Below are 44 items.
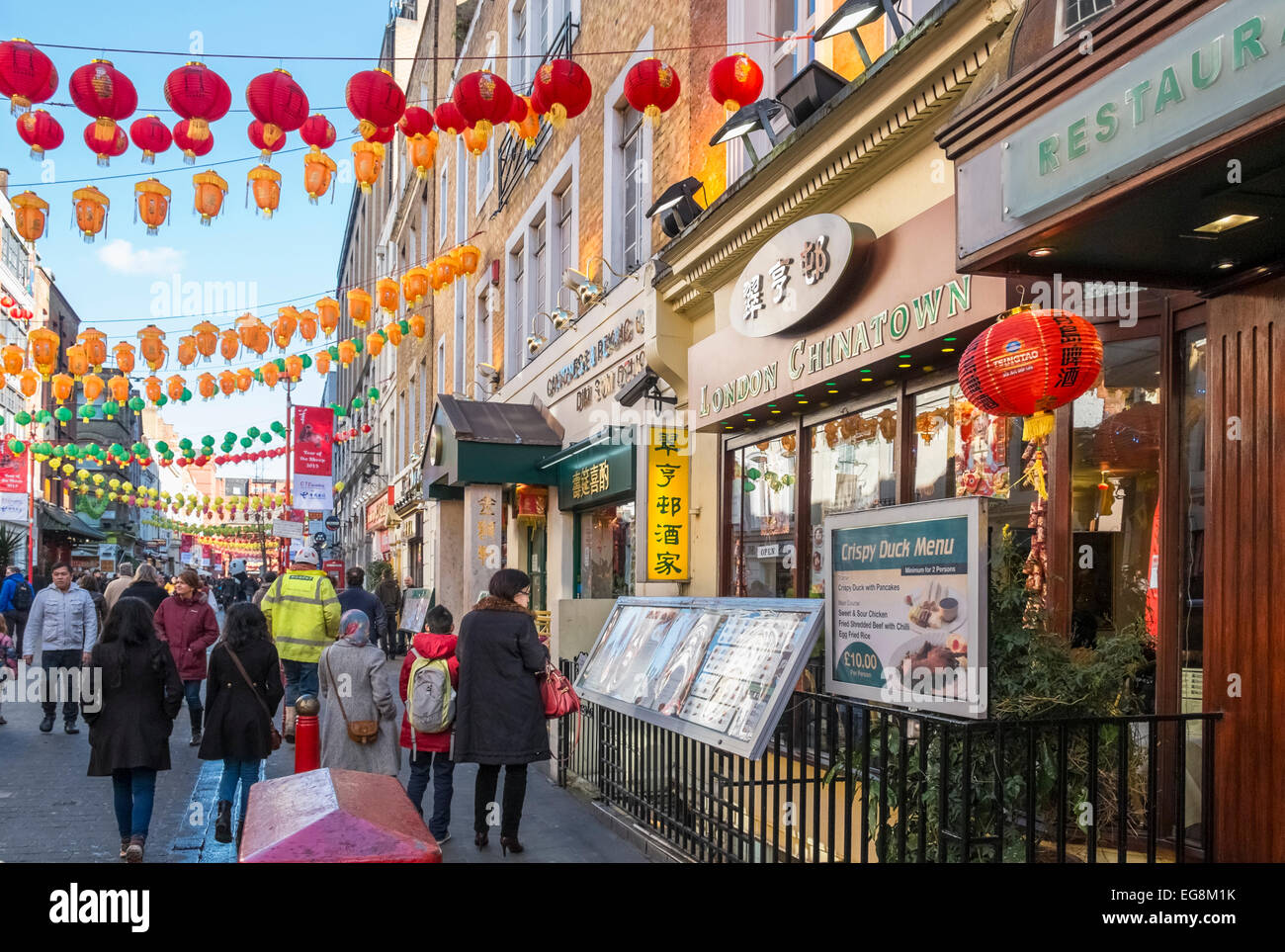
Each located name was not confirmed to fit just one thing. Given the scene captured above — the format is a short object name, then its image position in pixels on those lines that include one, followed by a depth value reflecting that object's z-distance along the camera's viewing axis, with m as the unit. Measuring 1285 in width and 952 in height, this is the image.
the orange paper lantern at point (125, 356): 17.45
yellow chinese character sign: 10.89
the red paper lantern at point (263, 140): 9.40
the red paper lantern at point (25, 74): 8.13
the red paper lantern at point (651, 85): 9.05
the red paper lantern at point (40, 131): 9.03
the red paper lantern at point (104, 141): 9.44
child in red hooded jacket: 6.95
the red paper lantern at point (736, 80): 8.85
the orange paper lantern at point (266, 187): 10.80
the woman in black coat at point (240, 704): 6.99
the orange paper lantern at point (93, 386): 20.91
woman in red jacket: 10.51
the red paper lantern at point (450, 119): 9.88
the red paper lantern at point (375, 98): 9.22
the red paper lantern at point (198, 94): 8.62
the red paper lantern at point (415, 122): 10.28
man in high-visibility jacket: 9.88
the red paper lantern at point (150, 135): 9.77
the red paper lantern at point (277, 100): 8.81
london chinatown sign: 6.32
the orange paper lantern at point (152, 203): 10.78
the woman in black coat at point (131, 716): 6.36
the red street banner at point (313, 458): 30.34
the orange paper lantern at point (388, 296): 15.24
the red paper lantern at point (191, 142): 9.52
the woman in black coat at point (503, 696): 6.64
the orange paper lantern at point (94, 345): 17.65
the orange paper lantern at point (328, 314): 16.92
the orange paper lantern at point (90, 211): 10.76
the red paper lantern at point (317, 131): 9.34
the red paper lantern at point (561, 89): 9.16
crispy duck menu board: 4.12
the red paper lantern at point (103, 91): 8.42
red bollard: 7.05
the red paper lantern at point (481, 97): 9.50
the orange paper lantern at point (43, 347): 17.27
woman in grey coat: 7.21
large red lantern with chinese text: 4.86
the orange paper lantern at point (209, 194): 10.64
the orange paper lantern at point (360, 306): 17.38
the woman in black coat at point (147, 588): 12.51
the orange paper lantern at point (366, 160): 11.27
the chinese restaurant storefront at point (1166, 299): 3.71
